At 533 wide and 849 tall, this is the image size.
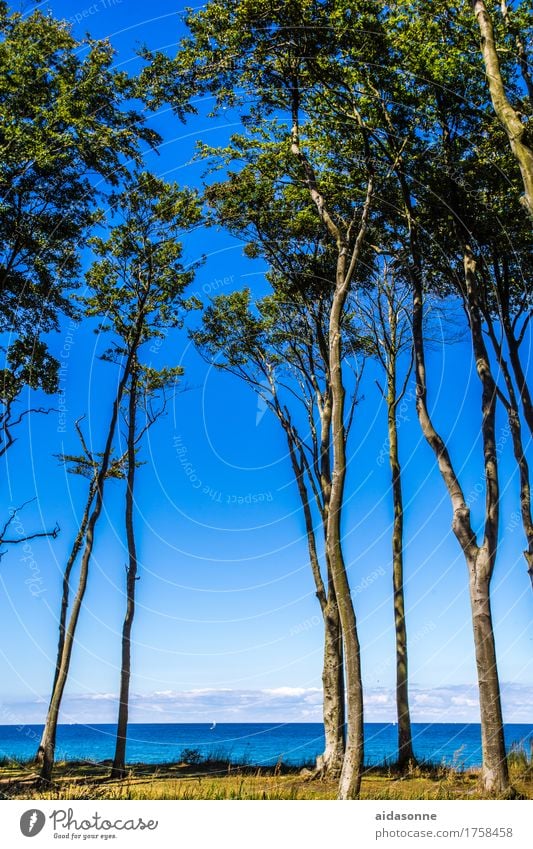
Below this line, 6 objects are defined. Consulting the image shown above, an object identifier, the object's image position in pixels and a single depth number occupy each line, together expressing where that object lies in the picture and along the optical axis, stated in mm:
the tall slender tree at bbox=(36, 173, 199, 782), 19844
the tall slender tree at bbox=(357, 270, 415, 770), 17022
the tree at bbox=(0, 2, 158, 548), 15641
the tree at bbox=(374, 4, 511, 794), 11844
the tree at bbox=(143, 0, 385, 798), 13203
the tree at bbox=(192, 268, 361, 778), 16516
